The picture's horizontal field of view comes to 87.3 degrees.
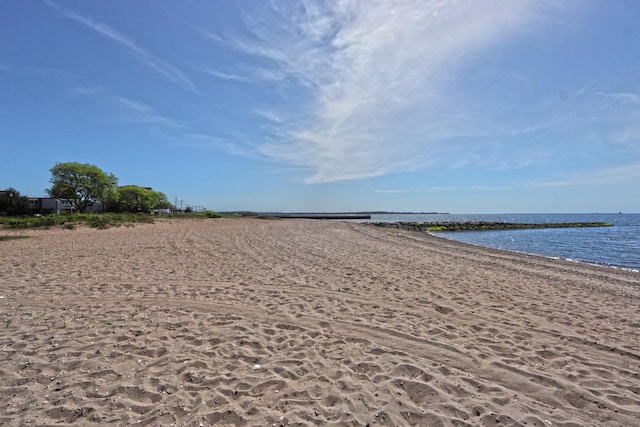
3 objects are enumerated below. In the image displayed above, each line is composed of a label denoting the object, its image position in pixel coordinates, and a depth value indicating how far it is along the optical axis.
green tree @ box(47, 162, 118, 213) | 49.53
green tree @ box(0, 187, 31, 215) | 51.69
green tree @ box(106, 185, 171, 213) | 67.81
